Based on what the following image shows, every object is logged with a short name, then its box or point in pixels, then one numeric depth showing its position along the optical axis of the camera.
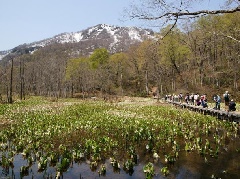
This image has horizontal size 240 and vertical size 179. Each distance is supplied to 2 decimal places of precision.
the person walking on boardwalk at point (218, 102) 17.16
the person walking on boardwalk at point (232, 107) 15.45
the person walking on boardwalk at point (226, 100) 15.26
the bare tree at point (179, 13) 6.13
